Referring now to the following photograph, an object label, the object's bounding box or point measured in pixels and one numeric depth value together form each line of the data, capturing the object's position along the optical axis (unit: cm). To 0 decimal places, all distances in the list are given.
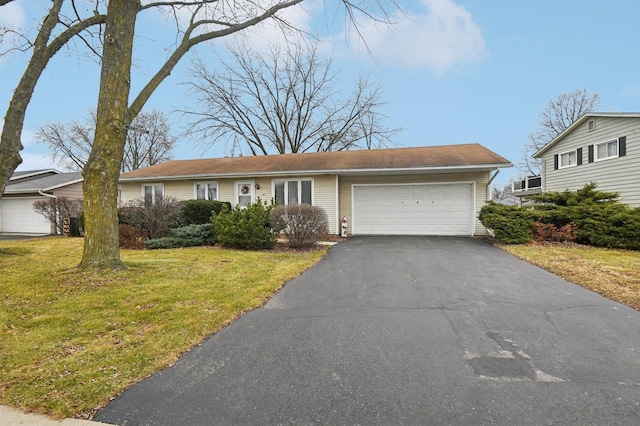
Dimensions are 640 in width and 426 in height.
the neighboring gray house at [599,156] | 1202
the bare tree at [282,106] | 2533
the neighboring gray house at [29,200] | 1719
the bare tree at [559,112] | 2942
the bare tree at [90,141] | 3023
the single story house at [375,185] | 1202
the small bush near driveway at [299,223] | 953
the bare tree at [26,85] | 587
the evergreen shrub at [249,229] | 954
